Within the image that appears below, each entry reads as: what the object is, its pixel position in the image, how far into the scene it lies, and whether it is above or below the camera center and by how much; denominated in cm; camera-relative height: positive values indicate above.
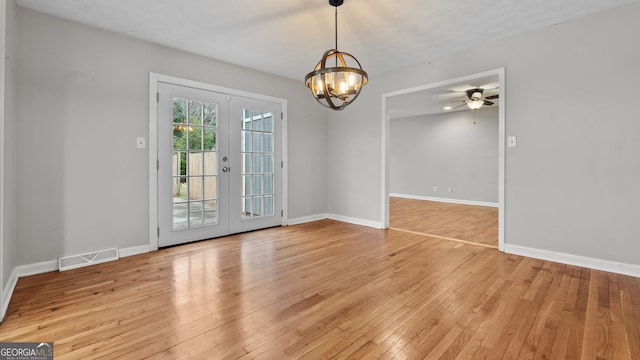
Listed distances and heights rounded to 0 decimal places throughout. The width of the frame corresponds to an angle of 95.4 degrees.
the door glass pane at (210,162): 395 +22
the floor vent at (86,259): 288 -84
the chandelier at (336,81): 232 +81
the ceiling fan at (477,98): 518 +156
